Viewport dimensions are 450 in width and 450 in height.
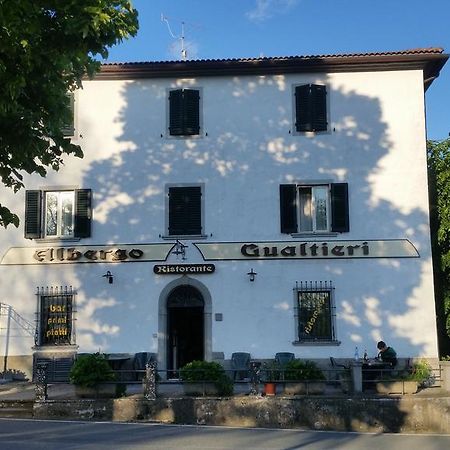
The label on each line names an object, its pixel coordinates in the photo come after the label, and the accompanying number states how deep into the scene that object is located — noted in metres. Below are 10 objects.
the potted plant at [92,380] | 13.86
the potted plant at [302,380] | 14.00
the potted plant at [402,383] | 14.49
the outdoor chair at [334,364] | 16.90
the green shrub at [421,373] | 15.02
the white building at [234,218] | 17.78
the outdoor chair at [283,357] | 17.22
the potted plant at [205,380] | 13.85
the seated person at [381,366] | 14.73
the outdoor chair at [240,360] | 17.38
